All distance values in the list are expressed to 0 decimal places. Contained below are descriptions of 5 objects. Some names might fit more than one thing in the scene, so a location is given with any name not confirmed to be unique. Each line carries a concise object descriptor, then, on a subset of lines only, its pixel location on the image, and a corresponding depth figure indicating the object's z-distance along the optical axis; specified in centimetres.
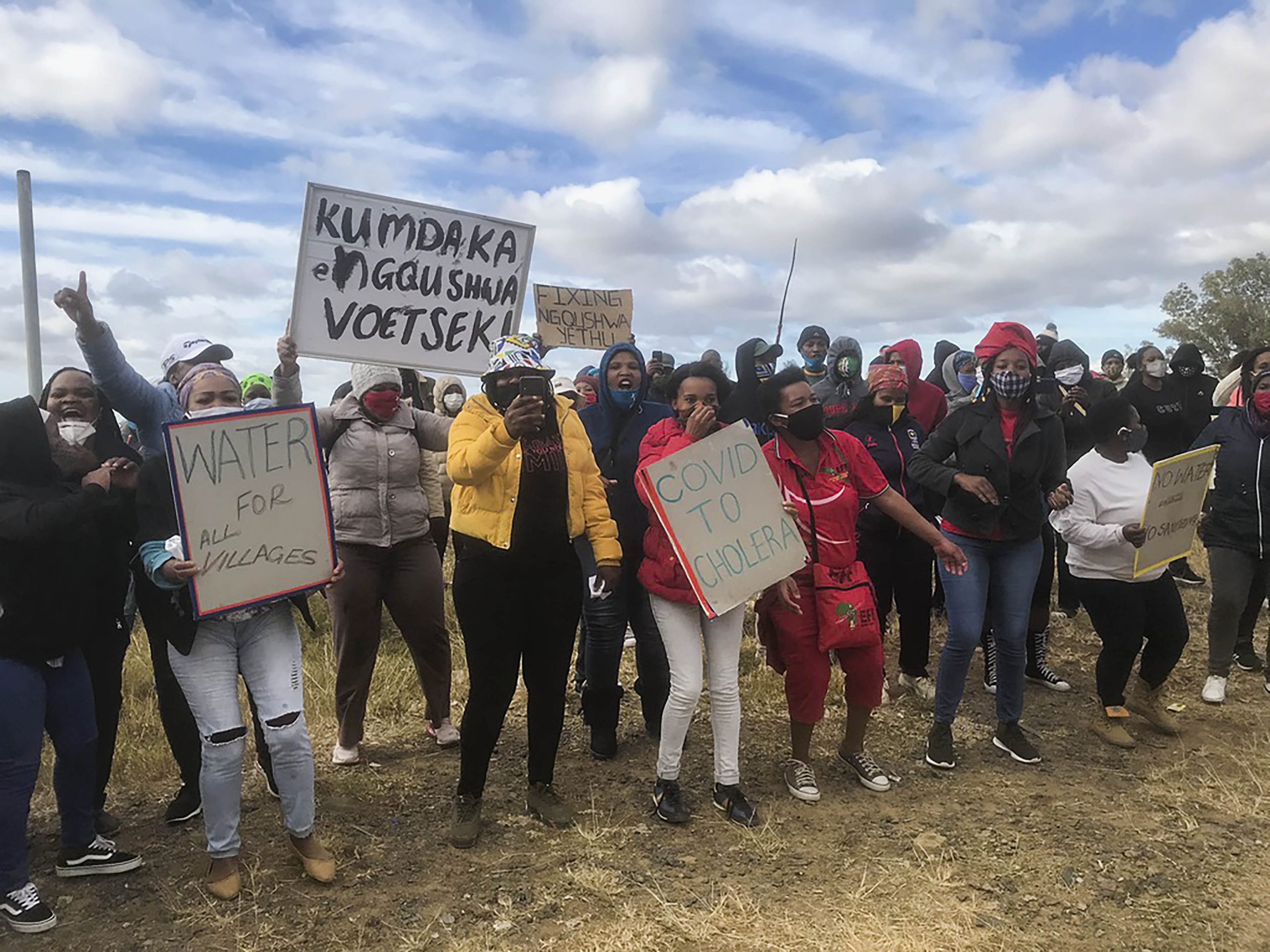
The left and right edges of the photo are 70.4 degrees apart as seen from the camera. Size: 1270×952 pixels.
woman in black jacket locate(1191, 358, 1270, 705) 564
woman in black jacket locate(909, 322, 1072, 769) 472
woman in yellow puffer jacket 390
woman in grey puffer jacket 478
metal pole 825
